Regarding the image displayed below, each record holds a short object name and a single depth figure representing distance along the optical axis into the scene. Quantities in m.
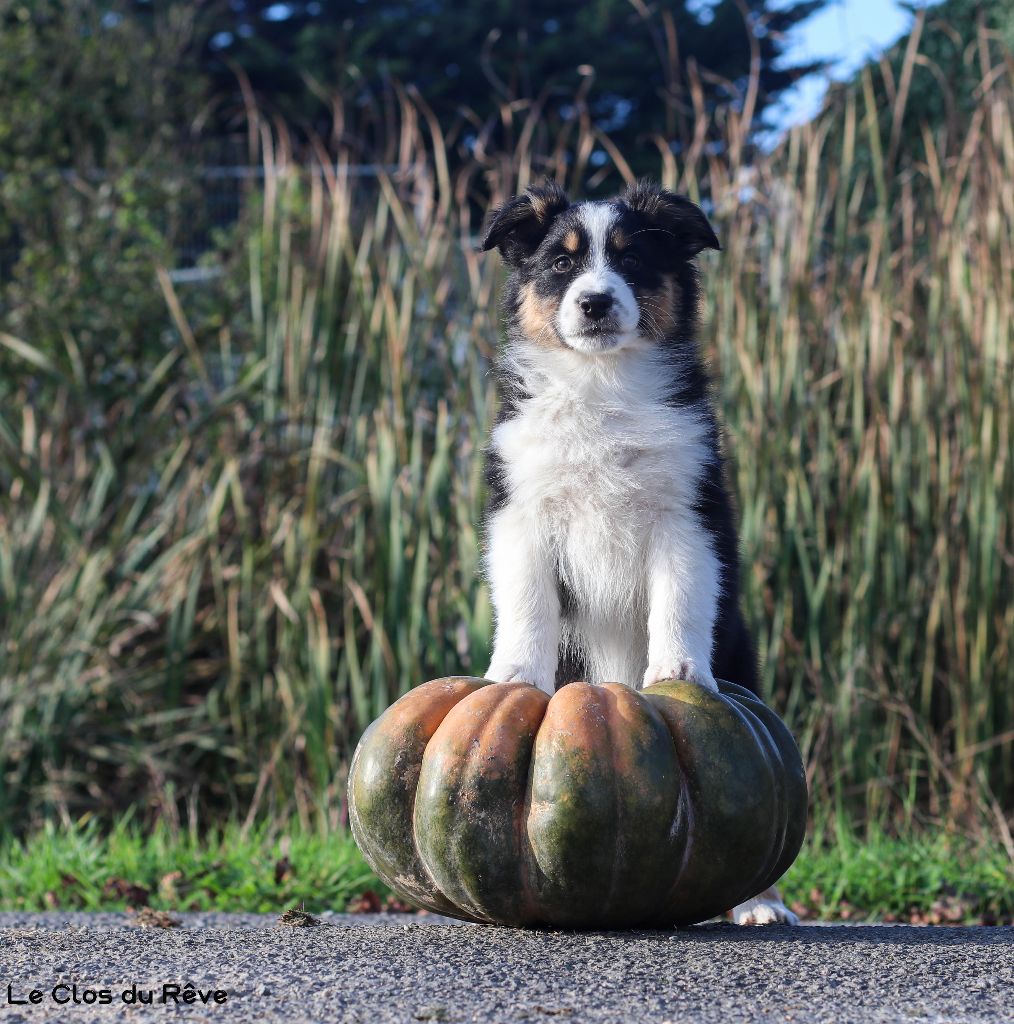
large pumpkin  2.61
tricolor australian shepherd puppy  3.02
